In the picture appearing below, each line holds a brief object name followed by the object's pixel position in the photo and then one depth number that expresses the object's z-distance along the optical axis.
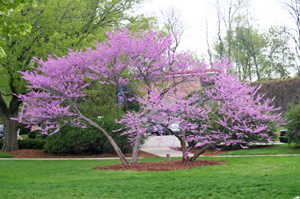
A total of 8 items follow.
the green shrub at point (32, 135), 29.42
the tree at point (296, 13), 31.42
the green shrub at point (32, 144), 19.80
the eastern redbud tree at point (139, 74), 10.77
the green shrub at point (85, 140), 16.92
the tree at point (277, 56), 42.41
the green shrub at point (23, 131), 41.44
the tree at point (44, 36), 15.53
